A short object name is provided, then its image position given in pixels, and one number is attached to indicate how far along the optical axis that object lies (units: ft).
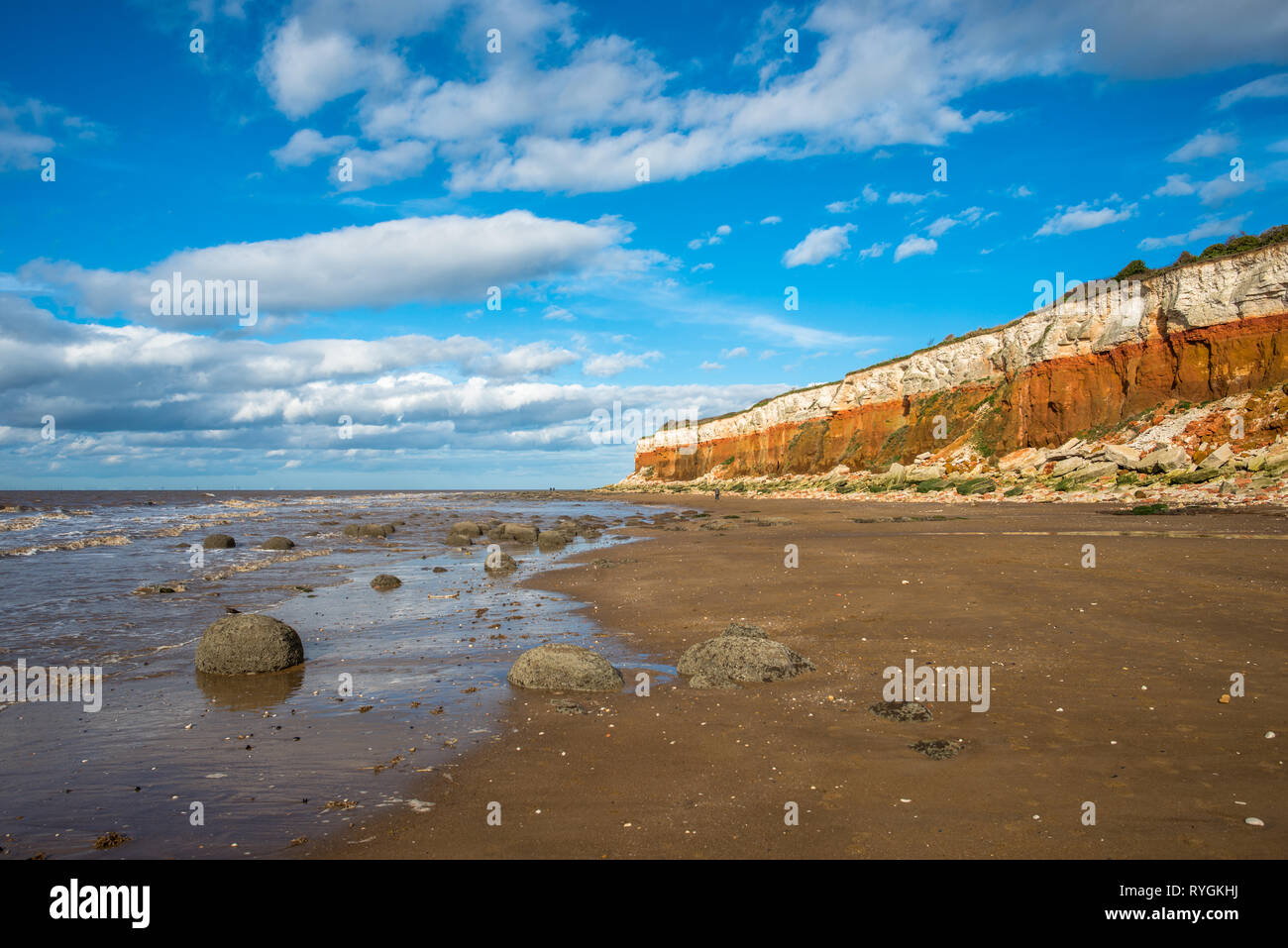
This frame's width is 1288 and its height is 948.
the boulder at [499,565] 70.44
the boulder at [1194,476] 92.53
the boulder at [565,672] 29.66
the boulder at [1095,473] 112.88
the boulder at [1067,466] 123.30
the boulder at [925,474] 165.27
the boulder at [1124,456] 110.73
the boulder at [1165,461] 102.22
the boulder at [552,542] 97.19
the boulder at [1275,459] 87.35
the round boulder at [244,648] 33.55
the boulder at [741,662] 29.91
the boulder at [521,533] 105.40
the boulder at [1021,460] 141.49
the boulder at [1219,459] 96.12
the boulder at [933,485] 147.45
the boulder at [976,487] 131.44
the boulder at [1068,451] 130.50
